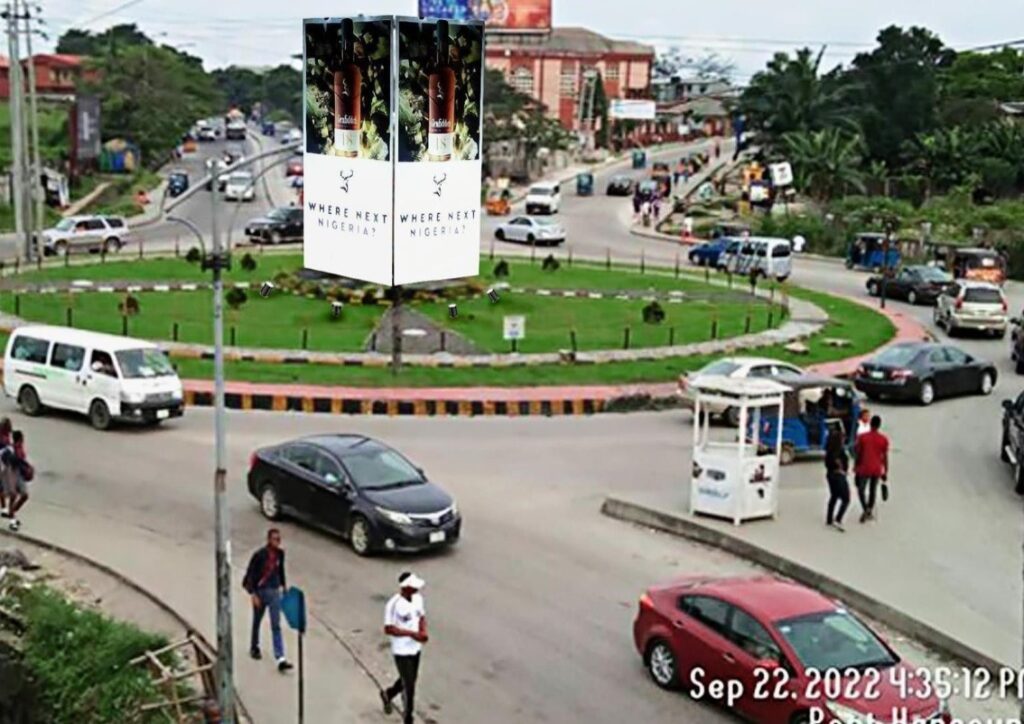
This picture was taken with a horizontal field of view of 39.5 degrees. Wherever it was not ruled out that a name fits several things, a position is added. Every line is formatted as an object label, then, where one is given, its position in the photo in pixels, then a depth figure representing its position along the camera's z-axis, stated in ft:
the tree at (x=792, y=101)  263.90
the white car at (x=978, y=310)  127.03
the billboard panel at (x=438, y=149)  90.74
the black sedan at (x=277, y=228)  191.31
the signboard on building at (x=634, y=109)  389.70
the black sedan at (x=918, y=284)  149.90
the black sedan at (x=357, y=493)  58.54
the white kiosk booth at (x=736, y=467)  64.54
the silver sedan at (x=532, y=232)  203.82
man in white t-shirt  42.29
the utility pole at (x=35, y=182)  170.60
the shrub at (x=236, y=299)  125.29
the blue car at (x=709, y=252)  182.19
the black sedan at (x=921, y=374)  96.27
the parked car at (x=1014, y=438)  73.10
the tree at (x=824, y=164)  252.01
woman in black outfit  64.03
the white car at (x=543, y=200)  251.19
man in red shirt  64.28
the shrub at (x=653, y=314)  123.34
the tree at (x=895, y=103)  282.36
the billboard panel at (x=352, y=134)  89.51
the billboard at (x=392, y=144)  89.71
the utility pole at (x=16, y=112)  163.84
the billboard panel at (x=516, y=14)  383.24
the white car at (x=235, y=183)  237.23
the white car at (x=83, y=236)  177.78
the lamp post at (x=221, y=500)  42.83
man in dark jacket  47.44
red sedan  40.09
